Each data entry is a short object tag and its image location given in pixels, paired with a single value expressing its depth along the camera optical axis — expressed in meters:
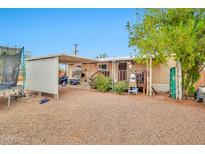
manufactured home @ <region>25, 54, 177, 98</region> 7.32
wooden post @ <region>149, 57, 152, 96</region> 9.37
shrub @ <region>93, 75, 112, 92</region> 10.15
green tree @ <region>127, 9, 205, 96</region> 6.55
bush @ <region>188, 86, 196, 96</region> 8.39
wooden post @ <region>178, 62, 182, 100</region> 7.70
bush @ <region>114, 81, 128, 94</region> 9.59
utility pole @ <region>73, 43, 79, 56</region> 29.85
